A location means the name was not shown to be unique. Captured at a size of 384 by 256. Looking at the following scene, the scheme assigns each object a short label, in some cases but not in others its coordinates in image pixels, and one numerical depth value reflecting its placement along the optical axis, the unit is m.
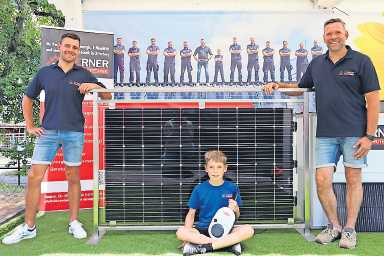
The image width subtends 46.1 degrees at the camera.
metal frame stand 3.69
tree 7.75
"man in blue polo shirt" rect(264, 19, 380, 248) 3.47
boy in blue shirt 3.41
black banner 4.94
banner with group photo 5.89
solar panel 3.80
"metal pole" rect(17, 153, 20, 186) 7.97
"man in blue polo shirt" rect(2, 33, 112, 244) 3.74
